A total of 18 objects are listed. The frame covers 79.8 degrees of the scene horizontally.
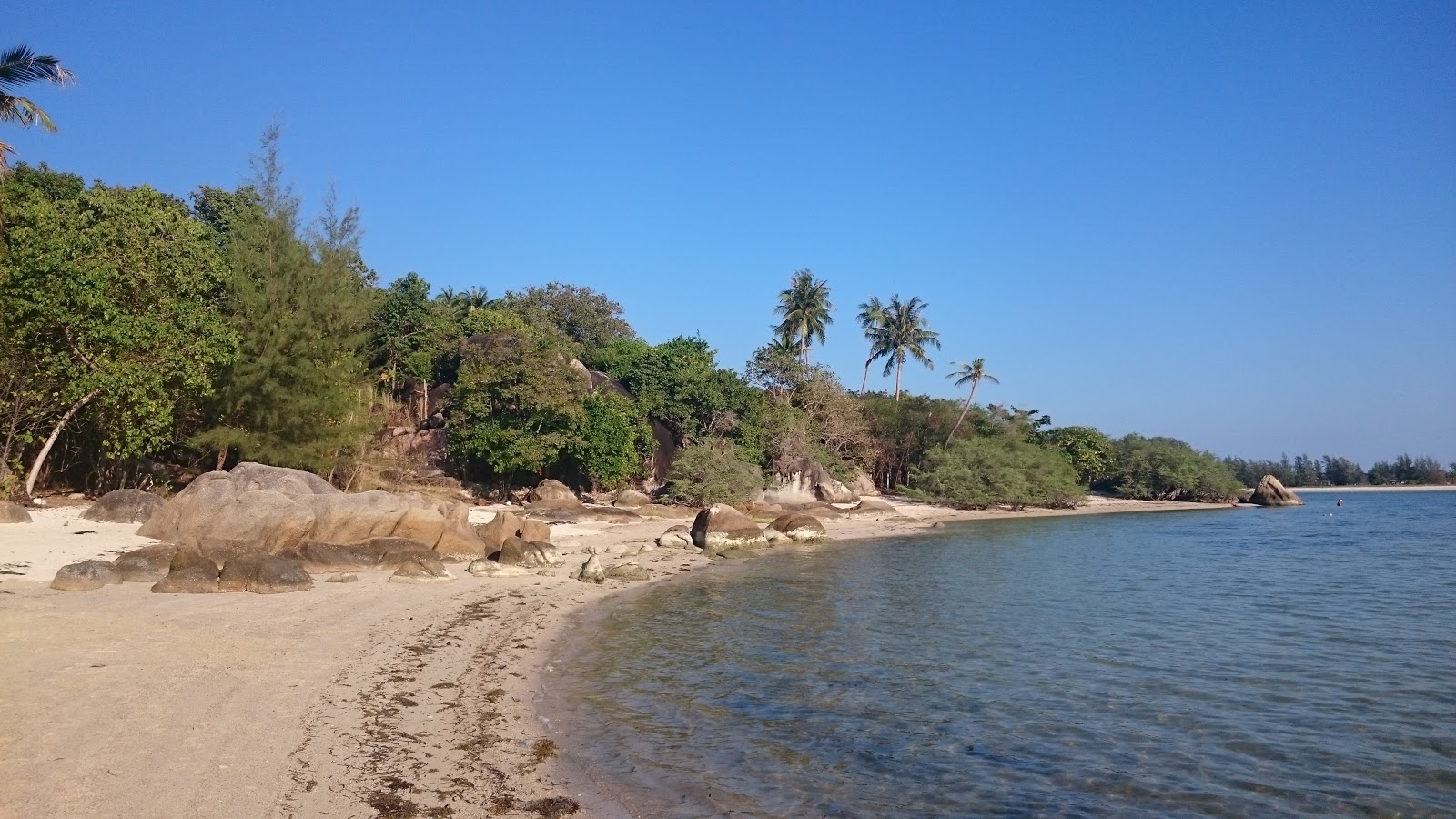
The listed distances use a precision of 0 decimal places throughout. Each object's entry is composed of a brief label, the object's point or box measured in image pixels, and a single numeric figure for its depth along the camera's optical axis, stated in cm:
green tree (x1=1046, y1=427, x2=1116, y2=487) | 6612
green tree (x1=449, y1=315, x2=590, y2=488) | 3459
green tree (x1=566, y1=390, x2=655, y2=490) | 3656
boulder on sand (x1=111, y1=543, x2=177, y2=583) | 1387
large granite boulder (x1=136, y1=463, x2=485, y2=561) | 1777
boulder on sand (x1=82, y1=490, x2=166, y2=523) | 1927
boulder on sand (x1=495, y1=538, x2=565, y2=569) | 2014
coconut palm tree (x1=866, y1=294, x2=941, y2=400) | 6606
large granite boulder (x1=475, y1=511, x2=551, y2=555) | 2212
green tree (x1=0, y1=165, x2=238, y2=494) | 2005
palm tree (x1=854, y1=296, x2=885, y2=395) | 6619
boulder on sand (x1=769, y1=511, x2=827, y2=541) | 3228
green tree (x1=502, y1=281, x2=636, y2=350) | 5891
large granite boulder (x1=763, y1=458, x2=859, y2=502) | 4528
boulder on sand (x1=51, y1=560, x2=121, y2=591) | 1282
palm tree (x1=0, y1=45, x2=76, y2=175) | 1834
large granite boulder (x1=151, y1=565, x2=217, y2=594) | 1338
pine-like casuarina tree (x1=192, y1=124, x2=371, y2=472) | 2539
